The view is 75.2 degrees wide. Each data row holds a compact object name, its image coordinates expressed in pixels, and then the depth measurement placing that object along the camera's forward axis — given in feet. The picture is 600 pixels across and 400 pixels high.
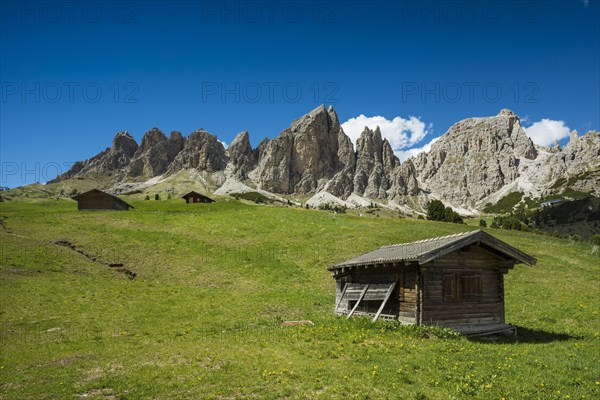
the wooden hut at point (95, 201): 273.54
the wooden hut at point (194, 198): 352.08
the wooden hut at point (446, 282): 66.33
